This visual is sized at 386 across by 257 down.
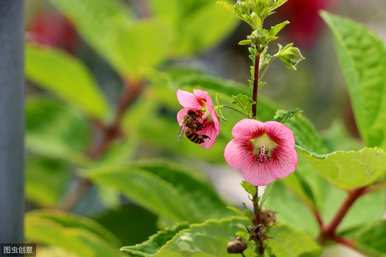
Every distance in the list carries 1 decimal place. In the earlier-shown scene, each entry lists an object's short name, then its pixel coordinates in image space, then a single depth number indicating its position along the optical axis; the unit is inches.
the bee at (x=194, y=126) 32.3
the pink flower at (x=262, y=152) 31.7
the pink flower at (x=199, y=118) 32.3
